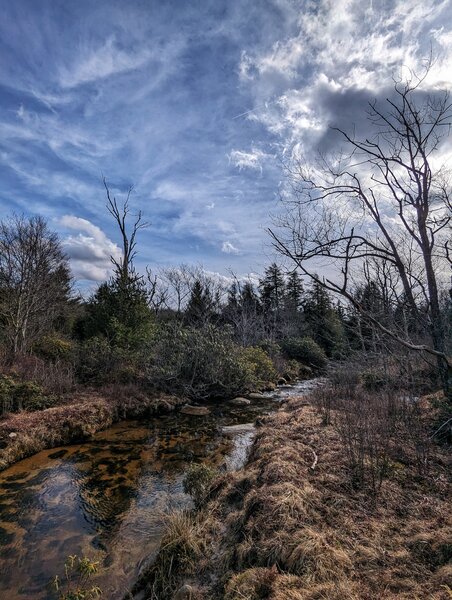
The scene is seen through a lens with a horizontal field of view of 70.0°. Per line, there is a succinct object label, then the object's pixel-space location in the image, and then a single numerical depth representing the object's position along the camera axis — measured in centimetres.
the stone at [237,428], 923
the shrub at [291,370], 1975
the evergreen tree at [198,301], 2905
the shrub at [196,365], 1288
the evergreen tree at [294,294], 3281
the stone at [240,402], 1271
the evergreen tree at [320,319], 2773
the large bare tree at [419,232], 590
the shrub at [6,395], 841
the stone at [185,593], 298
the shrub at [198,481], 518
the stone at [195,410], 1122
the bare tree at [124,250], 1622
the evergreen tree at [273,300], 2874
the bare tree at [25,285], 1355
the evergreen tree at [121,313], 1424
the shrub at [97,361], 1257
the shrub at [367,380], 1112
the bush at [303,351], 2444
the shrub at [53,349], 1301
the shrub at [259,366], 1533
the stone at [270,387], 1602
